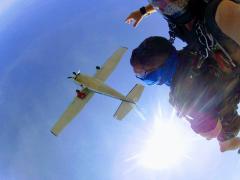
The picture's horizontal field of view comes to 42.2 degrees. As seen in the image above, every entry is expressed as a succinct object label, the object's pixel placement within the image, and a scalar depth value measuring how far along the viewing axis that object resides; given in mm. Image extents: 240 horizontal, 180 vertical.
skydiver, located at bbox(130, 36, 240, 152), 3145
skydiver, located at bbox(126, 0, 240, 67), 2230
